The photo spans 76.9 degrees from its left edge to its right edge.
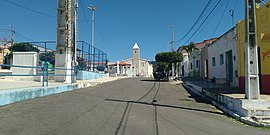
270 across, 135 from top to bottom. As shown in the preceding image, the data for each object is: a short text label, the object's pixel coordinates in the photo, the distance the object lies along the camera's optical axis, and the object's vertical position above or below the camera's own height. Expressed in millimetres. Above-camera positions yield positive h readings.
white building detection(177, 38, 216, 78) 21775 +1106
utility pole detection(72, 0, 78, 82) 14607 +3922
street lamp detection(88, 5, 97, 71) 30376 +11861
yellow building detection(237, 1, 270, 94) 8506 +1427
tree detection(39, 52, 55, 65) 18657 +1765
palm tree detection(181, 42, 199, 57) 29287 +4408
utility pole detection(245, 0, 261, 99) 6867 +717
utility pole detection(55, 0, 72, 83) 14857 +3323
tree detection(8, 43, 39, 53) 19477 +3210
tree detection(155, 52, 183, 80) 26697 +2456
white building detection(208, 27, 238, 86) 11874 +1152
